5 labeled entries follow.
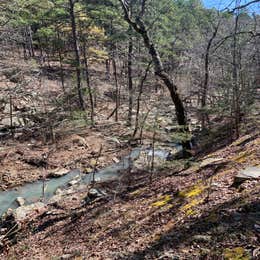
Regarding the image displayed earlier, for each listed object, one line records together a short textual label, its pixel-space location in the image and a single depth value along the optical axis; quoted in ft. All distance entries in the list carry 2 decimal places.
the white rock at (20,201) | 29.61
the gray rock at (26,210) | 24.76
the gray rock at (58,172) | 36.99
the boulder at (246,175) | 15.58
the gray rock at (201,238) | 11.39
